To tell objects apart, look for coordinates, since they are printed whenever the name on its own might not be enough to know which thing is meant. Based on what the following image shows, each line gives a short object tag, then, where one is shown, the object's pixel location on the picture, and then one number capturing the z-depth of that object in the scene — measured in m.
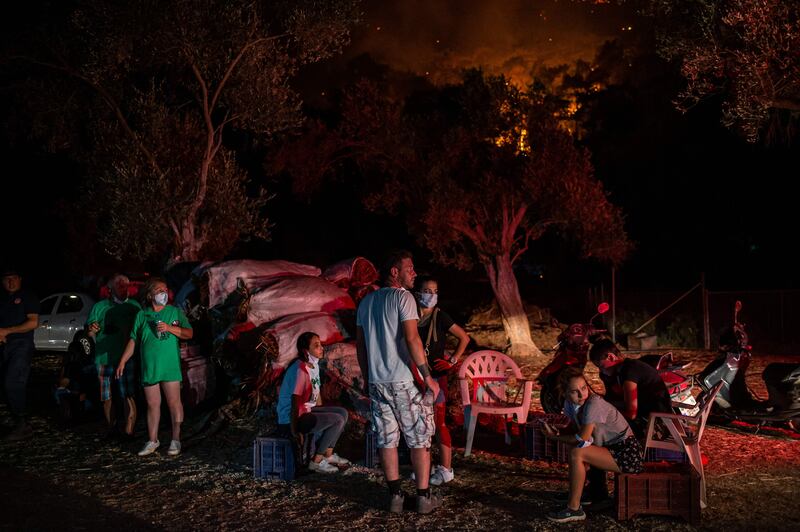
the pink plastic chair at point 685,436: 6.14
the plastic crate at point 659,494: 5.57
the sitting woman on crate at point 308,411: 7.07
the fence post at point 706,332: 17.34
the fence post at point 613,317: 17.85
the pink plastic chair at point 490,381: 8.01
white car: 18.09
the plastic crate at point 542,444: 7.48
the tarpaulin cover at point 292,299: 9.64
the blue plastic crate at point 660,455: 6.67
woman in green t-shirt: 8.05
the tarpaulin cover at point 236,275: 9.98
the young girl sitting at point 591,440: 5.66
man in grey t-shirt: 5.91
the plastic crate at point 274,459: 6.97
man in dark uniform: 8.88
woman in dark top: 7.13
